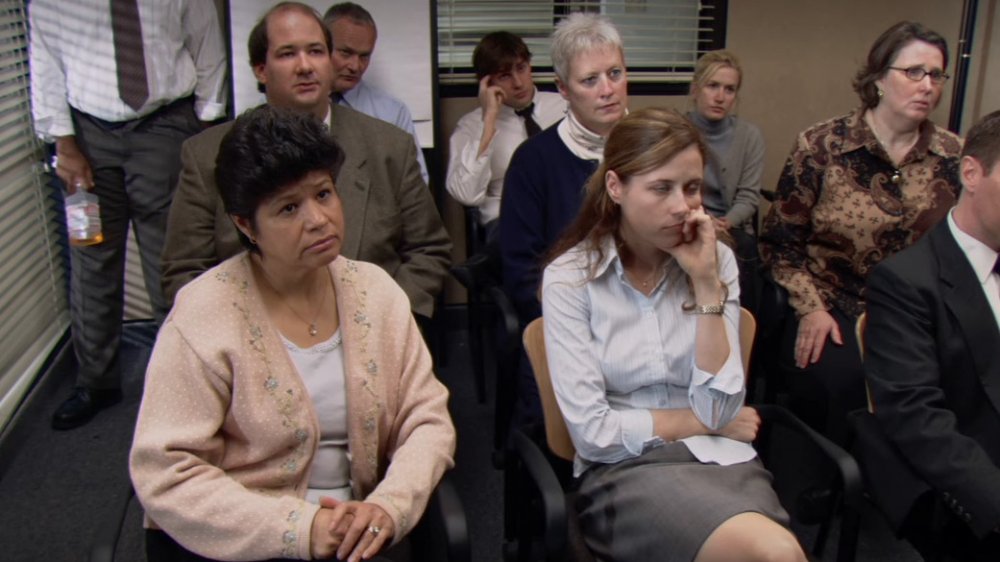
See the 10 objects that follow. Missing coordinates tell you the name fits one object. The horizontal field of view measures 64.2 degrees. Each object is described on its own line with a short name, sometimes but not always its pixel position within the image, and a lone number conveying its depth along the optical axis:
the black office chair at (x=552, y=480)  1.49
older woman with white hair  2.24
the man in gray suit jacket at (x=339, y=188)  2.07
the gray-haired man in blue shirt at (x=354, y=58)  2.84
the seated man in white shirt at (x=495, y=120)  3.03
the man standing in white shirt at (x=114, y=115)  2.76
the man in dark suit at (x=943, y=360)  1.63
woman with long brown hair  1.52
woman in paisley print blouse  2.28
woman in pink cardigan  1.32
